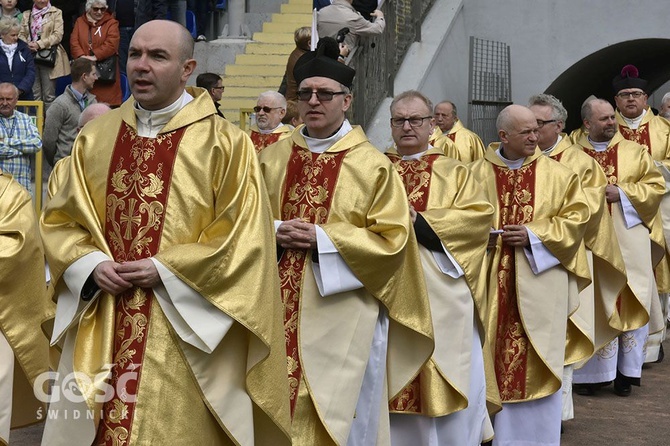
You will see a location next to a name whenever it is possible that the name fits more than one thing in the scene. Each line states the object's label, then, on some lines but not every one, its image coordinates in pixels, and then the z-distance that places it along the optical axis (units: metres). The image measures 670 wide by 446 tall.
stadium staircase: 15.80
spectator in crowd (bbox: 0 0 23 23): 12.62
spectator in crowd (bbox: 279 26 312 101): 11.63
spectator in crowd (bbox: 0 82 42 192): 10.38
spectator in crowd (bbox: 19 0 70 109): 12.85
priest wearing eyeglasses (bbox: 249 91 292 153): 10.77
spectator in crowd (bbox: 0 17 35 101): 12.05
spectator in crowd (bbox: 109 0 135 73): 13.91
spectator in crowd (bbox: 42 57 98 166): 10.86
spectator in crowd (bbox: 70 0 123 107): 13.06
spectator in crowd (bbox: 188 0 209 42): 16.88
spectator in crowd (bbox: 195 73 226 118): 11.60
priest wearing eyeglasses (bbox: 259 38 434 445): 5.94
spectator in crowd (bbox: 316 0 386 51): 12.62
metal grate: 16.89
